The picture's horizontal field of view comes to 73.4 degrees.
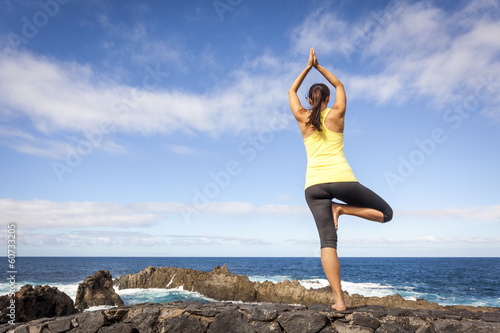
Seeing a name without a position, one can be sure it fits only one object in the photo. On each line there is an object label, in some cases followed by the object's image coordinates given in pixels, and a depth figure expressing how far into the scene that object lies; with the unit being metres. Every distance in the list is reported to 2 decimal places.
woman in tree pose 3.67
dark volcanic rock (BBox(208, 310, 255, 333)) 3.92
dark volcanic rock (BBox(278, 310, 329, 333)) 3.72
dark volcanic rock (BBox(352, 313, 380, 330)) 3.65
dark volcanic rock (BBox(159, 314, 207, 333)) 4.03
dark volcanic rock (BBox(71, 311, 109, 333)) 4.18
